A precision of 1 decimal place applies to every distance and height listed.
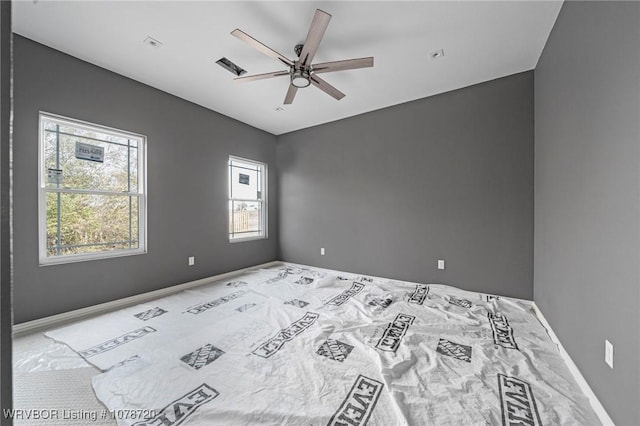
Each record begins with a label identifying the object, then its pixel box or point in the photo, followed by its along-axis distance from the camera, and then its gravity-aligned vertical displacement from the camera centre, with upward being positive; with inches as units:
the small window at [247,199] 170.6 +8.3
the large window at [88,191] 98.3 +8.0
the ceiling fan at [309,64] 74.1 +52.1
